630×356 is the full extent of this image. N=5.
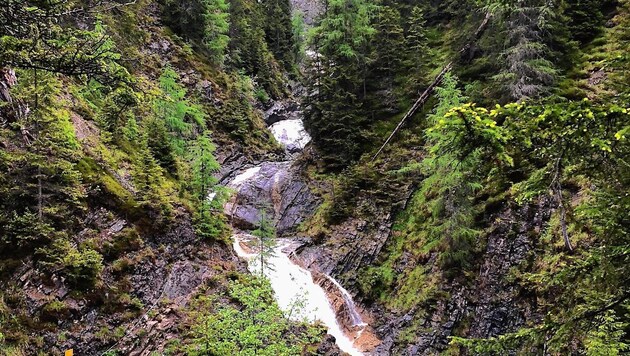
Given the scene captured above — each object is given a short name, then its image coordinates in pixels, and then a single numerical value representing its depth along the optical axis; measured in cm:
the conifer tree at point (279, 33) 5244
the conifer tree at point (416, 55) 2473
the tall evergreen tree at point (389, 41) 2545
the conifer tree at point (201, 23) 3488
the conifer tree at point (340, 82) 2592
